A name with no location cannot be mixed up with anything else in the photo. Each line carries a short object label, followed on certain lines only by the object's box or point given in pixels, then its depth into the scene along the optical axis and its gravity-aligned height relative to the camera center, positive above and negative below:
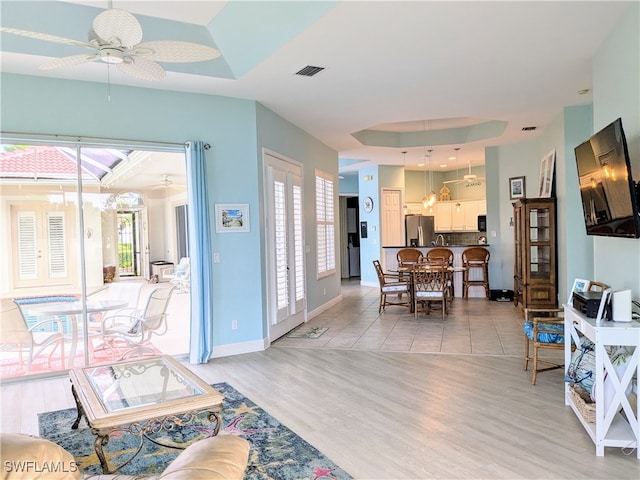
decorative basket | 2.86 -1.18
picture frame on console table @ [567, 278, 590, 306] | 3.59 -0.49
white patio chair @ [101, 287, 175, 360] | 4.84 -0.98
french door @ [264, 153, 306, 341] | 5.70 -0.15
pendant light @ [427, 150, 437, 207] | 9.77 +0.69
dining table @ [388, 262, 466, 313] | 6.85 -0.70
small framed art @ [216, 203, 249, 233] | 5.09 +0.22
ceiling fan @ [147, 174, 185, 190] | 5.07 +0.60
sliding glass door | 4.42 -0.08
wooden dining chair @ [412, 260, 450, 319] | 6.60 -0.79
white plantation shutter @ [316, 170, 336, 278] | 7.72 +0.15
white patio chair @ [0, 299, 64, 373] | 4.38 -0.93
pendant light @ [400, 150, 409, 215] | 9.77 +1.64
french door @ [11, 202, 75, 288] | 4.46 -0.03
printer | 2.91 -0.51
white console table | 2.65 -0.94
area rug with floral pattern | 2.63 -1.38
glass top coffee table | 2.29 -0.92
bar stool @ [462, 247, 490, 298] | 8.69 -0.68
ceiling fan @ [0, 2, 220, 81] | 2.50 +1.19
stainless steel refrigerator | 11.24 +0.05
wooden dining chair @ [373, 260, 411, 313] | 7.30 -0.94
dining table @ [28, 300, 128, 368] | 4.59 -0.73
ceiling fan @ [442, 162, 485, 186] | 11.74 +1.28
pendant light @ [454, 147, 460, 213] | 12.15 +1.21
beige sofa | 1.32 -0.77
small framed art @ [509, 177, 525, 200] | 8.43 +0.77
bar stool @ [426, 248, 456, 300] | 8.69 -0.47
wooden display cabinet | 6.66 -0.37
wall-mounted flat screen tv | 2.80 +0.28
